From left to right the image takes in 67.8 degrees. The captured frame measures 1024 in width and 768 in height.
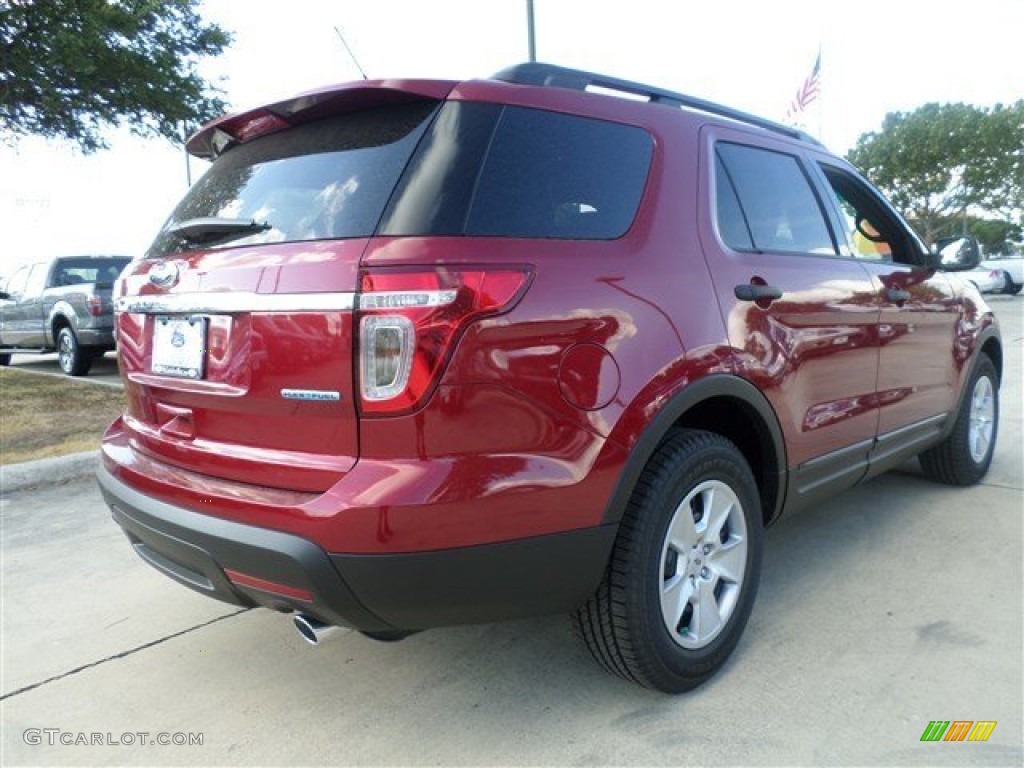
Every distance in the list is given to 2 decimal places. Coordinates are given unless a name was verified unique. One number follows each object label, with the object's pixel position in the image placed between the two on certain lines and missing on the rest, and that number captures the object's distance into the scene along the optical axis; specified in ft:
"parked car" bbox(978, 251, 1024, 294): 86.84
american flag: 62.44
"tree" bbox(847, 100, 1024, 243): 109.19
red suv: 5.90
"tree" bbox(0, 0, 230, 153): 24.90
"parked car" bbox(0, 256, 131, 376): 31.89
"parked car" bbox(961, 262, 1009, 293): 81.20
